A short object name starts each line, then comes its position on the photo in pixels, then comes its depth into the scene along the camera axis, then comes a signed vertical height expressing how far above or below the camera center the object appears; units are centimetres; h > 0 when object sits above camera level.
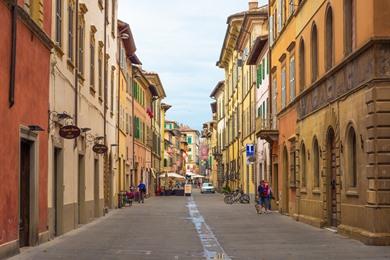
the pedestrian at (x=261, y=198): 3500 -121
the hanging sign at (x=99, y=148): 2838 +96
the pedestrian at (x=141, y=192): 5367 -135
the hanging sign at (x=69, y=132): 1998 +111
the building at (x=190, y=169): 19712 +102
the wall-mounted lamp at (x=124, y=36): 4533 +843
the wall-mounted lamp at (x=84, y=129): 2540 +151
